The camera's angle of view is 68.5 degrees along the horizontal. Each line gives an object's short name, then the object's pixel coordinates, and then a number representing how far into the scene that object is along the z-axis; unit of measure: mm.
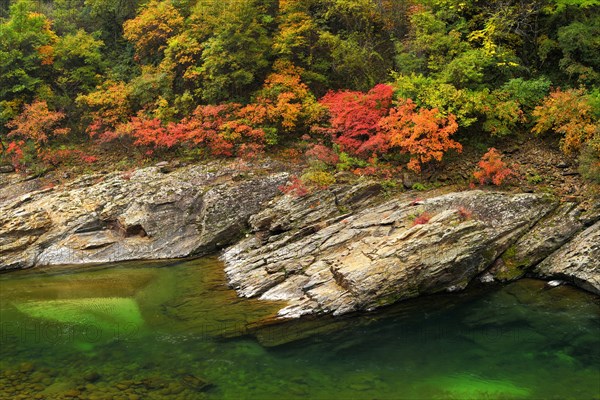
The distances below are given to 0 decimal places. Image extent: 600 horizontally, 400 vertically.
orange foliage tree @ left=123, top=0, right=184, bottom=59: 27641
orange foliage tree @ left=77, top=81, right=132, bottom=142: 26750
